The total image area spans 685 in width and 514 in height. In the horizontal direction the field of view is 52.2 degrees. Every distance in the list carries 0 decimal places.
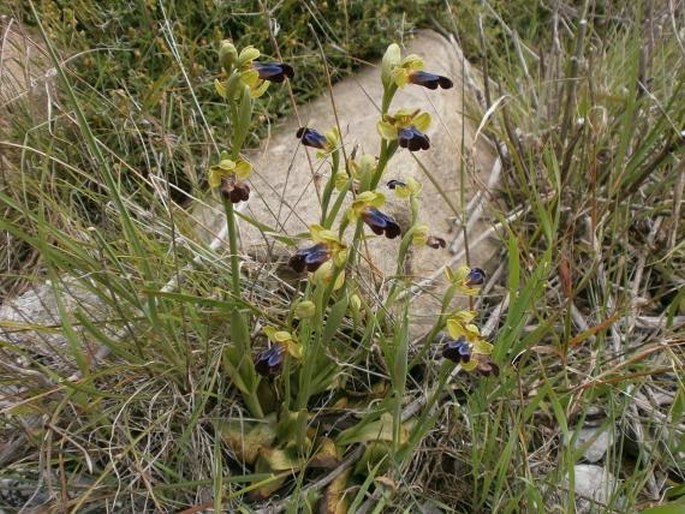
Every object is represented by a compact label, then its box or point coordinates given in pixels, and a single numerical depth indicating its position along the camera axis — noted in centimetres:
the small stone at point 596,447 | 44
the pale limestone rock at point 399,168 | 52
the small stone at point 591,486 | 39
